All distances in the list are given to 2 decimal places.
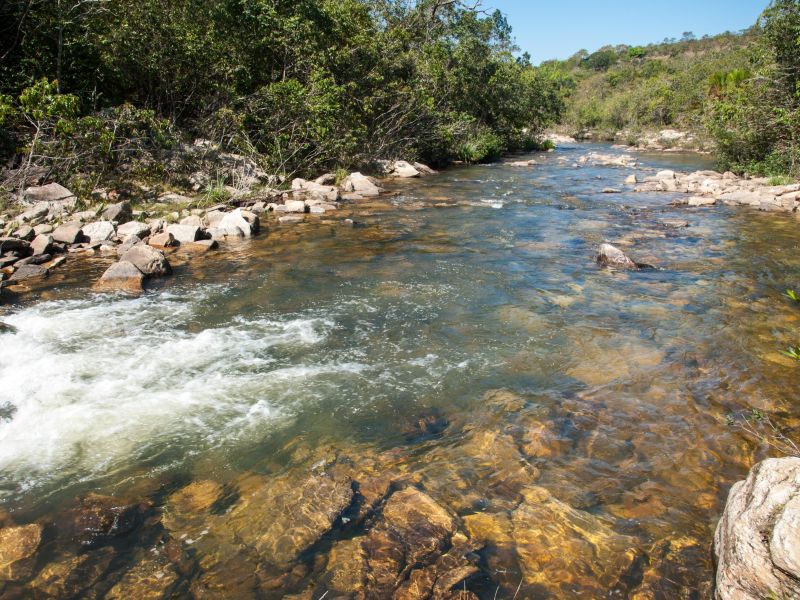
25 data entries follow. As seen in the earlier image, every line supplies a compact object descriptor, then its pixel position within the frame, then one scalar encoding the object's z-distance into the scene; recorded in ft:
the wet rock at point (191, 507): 11.93
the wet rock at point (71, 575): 10.28
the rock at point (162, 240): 35.35
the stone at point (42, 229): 34.72
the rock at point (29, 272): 28.86
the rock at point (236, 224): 39.06
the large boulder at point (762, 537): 8.36
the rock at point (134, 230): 36.47
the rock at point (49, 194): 38.65
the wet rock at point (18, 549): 10.71
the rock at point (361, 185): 57.72
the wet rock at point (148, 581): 10.21
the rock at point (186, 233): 36.32
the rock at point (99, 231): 35.24
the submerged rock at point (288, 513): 11.38
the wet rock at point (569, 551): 10.46
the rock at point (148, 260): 29.12
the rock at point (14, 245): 30.99
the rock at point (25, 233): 33.06
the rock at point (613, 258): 31.12
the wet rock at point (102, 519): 11.64
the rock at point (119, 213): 37.86
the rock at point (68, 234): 34.30
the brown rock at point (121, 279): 27.40
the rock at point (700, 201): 51.88
